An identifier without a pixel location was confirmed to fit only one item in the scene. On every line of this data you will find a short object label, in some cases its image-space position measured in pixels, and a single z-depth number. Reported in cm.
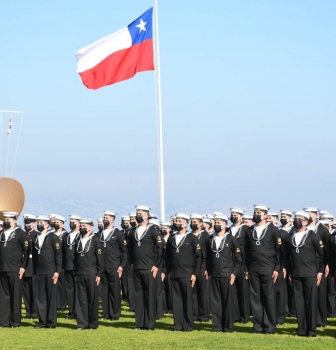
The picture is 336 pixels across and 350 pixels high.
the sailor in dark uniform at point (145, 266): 1756
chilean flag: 2403
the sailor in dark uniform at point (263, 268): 1674
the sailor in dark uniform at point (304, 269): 1625
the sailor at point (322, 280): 1712
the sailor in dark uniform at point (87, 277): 1792
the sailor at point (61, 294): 2211
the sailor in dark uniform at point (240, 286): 1906
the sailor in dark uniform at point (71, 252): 1891
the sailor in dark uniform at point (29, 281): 2008
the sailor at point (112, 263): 1977
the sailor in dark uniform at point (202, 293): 1881
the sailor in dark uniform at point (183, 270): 1723
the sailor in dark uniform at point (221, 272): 1697
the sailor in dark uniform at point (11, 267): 1819
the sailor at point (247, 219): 1980
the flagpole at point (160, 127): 2356
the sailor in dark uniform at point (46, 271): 1811
